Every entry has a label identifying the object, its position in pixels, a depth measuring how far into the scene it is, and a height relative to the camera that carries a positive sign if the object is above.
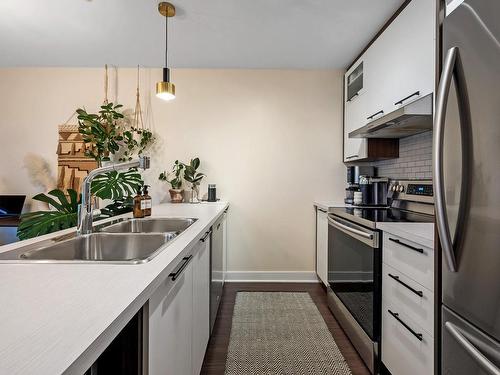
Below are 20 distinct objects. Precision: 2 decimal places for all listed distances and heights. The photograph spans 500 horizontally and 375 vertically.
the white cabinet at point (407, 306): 1.20 -0.54
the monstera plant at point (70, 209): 1.93 -0.18
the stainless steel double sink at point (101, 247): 0.94 -0.24
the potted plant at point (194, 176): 3.15 +0.13
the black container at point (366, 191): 2.70 -0.02
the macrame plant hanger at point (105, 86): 3.33 +1.18
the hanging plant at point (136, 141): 3.27 +0.53
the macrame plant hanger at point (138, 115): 3.35 +0.85
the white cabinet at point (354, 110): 2.75 +0.80
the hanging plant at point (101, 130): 3.11 +0.63
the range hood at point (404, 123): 1.67 +0.46
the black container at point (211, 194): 3.12 -0.06
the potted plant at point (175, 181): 3.14 +0.08
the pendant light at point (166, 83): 2.15 +0.79
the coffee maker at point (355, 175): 3.01 +0.15
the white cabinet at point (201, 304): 1.35 -0.60
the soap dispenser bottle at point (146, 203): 1.85 -0.10
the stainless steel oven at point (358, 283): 1.62 -0.62
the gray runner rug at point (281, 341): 1.75 -1.07
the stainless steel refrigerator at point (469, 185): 0.75 +0.01
